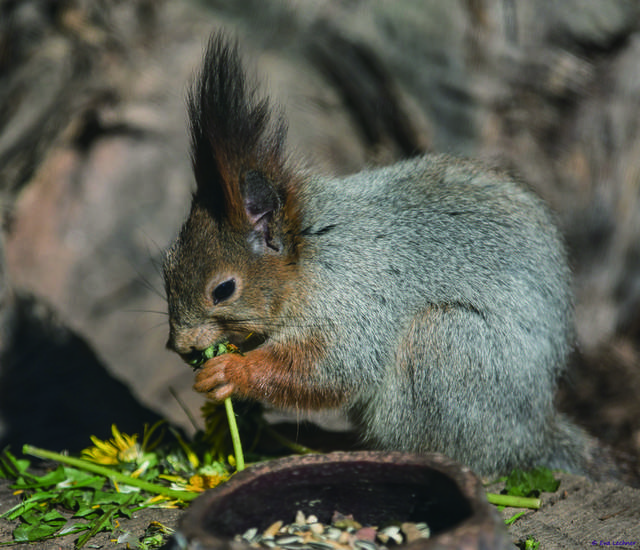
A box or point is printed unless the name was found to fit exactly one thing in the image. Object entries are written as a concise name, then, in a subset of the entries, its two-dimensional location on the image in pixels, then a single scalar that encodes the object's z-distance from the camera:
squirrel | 6.25
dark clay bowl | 4.37
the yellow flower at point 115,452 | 7.06
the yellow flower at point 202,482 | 6.51
